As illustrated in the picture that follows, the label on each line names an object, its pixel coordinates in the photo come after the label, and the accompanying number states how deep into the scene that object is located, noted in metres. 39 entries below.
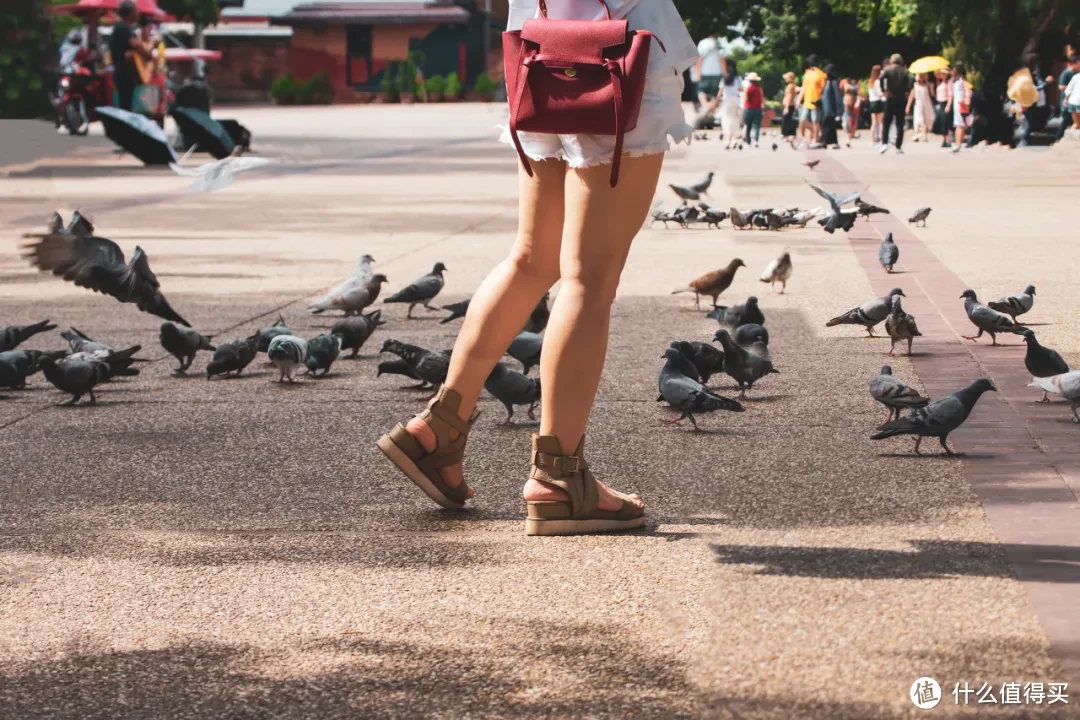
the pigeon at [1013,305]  8.77
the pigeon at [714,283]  9.84
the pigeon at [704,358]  6.98
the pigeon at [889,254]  11.61
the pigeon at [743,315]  8.51
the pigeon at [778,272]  10.88
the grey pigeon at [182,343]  7.71
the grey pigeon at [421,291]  9.55
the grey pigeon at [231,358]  7.57
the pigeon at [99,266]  7.46
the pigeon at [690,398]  6.13
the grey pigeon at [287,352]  7.42
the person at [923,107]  40.75
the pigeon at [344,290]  9.28
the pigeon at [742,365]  7.07
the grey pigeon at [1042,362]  6.99
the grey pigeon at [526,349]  7.20
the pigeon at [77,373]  6.94
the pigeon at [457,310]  9.06
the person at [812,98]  36.66
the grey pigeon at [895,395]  6.15
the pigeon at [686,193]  17.36
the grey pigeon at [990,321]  8.26
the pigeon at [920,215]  15.36
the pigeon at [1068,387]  6.39
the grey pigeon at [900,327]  8.04
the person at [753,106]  37.62
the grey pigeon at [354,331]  8.19
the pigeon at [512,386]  6.37
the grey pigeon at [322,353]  7.60
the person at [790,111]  39.41
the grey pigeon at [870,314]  8.59
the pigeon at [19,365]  7.27
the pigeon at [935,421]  5.68
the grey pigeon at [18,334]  7.65
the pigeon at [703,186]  18.49
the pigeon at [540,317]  8.38
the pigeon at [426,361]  6.95
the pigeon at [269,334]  7.79
